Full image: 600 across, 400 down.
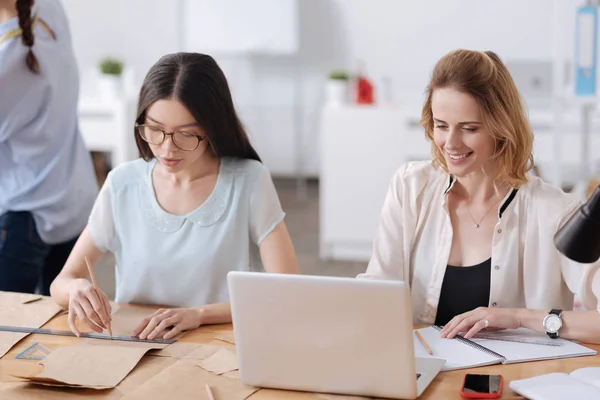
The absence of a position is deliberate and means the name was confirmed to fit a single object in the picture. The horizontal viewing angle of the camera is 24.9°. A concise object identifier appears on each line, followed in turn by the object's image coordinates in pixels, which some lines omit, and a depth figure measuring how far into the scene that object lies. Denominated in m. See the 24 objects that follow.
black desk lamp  2.03
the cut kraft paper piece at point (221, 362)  2.45
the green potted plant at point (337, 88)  6.36
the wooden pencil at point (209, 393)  2.33
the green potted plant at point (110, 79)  6.95
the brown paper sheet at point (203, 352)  2.53
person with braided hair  3.17
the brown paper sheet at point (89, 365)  2.40
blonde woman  2.73
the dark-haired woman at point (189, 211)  2.87
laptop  2.25
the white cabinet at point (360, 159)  5.92
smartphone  2.30
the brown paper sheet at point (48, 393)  2.36
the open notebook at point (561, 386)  2.28
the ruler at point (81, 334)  2.62
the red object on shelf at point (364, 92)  6.15
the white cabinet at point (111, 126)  6.78
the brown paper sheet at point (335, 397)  2.31
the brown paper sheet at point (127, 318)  2.69
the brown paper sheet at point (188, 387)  2.35
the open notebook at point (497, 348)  2.46
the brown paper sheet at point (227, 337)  2.62
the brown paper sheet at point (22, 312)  2.65
